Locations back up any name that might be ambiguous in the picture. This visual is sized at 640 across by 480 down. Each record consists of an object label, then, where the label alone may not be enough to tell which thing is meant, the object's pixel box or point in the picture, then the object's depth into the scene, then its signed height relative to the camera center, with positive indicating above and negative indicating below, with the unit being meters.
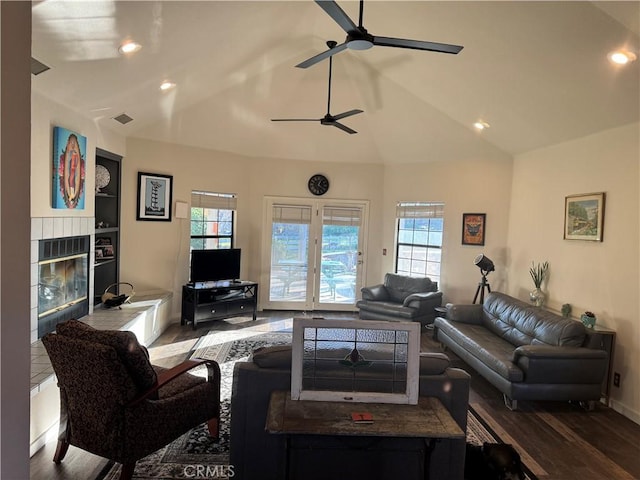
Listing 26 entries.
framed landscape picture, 4.09 +0.20
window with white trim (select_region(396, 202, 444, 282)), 6.71 -0.18
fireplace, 3.58 -0.66
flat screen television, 5.88 -0.68
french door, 7.04 -0.52
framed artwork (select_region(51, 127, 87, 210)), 3.63 +0.42
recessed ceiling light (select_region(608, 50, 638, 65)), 3.01 +1.37
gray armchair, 5.97 -1.13
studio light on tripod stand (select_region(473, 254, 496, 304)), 5.69 -0.54
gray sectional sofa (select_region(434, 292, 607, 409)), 3.56 -1.19
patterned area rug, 2.55 -1.61
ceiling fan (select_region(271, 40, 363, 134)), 4.39 +1.19
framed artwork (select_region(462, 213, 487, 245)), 6.18 +0.04
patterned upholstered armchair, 2.27 -1.04
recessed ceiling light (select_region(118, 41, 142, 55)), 3.25 +1.38
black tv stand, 5.74 -1.20
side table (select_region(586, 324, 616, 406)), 3.74 -0.98
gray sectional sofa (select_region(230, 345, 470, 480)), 2.32 -1.26
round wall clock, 7.04 +0.69
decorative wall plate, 4.98 +0.47
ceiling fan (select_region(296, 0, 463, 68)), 2.64 +1.27
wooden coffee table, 1.89 -0.96
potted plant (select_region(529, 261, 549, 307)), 4.87 -0.58
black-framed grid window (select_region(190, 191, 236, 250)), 6.28 -0.01
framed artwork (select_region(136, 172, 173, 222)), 5.64 +0.28
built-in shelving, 5.09 -0.16
